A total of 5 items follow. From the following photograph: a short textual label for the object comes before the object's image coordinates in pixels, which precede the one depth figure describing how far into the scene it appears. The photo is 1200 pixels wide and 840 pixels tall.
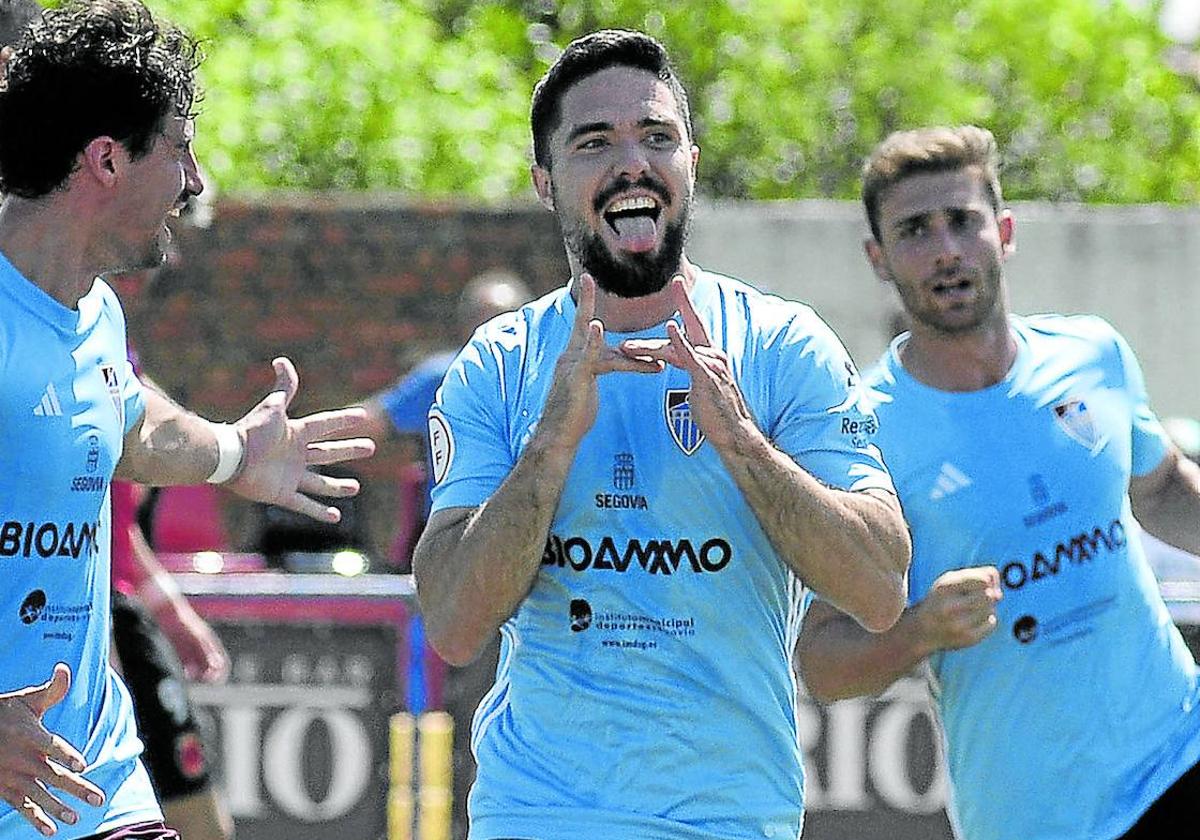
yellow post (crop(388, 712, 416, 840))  15.37
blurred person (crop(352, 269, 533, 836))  15.43
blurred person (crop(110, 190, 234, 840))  12.68
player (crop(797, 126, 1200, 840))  9.80
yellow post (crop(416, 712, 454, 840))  15.41
